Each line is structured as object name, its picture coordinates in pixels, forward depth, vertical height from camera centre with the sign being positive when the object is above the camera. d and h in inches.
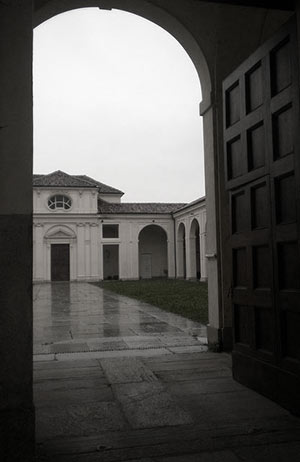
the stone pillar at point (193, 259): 1325.0 +21.7
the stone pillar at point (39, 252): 1413.6 +54.9
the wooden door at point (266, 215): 128.3 +15.9
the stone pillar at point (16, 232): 97.0 +8.4
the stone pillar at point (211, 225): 213.9 +20.0
